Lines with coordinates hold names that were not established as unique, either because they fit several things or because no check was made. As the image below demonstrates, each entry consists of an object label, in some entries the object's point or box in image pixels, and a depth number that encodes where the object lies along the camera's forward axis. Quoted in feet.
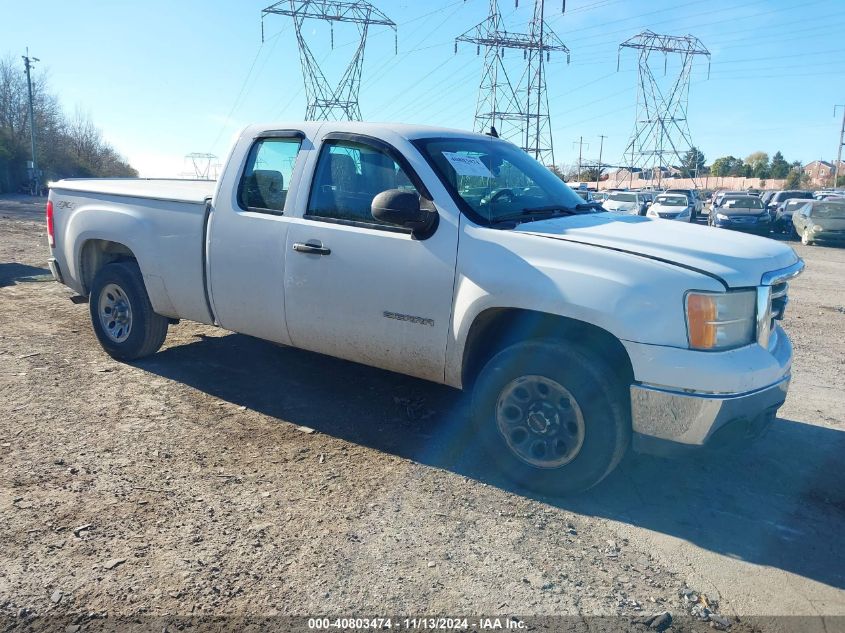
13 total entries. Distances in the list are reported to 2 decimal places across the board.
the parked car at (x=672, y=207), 86.02
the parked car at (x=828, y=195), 109.03
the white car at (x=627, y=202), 89.76
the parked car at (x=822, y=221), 68.95
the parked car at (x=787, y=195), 109.70
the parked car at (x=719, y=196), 85.30
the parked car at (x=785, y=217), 85.35
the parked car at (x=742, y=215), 78.48
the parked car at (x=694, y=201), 101.81
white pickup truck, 10.86
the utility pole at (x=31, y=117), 162.40
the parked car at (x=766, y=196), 118.51
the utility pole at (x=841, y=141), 204.89
